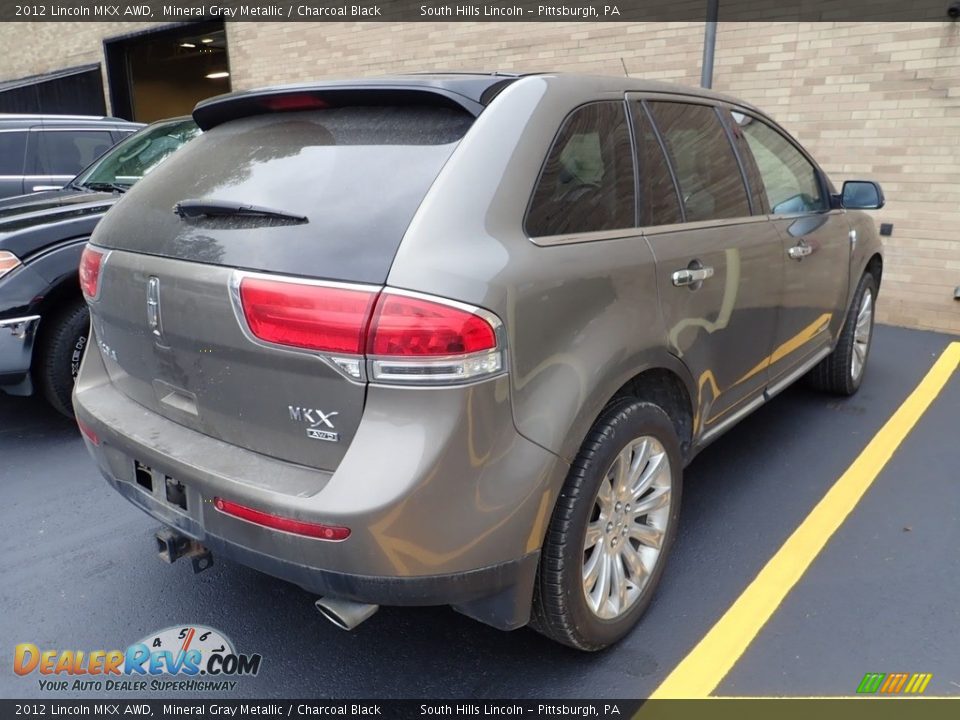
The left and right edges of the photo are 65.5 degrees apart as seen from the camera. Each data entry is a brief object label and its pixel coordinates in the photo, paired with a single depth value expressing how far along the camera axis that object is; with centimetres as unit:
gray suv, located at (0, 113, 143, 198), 677
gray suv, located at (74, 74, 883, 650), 177
